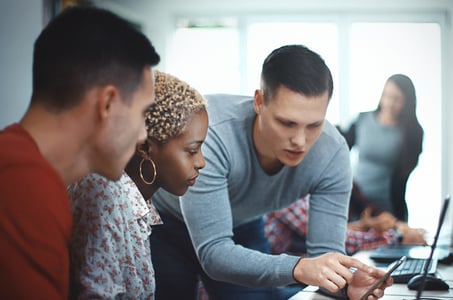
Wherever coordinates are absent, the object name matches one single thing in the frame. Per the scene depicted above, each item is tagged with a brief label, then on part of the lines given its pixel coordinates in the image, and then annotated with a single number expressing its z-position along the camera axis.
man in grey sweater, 1.60
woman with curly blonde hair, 1.17
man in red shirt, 0.91
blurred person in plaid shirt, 2.78
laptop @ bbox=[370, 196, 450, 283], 1.73
